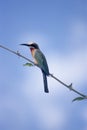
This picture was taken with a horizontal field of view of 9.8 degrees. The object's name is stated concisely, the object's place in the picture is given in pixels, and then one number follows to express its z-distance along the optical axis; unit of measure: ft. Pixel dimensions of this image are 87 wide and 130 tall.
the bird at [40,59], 48.11
